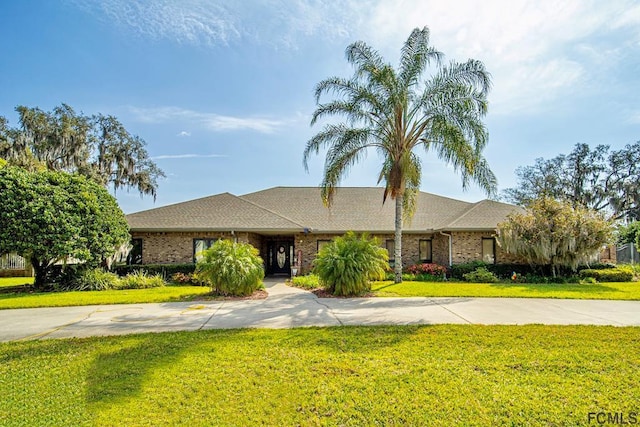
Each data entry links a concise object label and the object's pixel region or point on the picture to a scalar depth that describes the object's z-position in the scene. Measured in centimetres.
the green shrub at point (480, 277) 1603
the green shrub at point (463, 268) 1675
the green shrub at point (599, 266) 1700
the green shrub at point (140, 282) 1437
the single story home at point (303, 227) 1789
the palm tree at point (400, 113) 1296
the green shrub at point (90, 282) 1391
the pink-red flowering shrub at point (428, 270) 1722
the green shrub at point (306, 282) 1389
